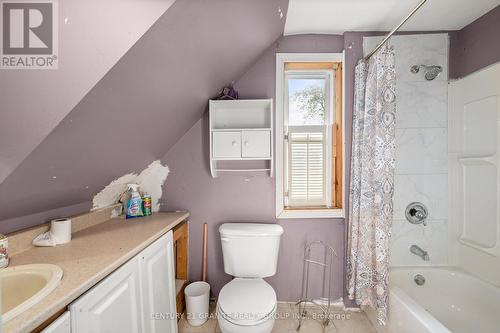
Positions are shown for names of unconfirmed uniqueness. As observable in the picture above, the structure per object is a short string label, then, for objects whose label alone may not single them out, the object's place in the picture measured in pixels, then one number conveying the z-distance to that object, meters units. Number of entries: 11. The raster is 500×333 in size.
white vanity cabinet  0.79
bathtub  1.32
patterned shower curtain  1.39
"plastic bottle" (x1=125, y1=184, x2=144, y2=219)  1.62
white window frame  1.77
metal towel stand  1.83
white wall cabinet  1.60
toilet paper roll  1.13
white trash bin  1.62
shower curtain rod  1.10
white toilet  1.43
